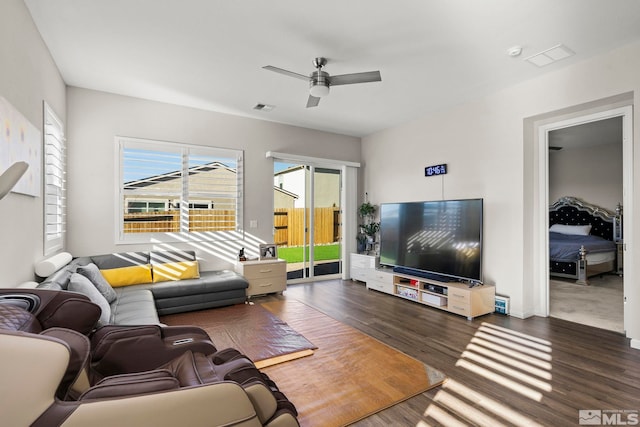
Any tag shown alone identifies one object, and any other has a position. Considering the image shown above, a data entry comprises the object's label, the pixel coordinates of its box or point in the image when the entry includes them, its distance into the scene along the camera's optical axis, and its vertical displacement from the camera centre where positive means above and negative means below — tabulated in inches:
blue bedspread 224.4 -23.9
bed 222.8 -19.8
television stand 147.0 -41.4
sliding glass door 223.8 -2.7
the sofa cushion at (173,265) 160.2 -26.8
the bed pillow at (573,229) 259.8 -12.9
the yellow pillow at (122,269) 149.5 -26.8
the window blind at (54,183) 117.9 +13.2
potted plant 231.1 -10.5
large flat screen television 155.3 -13.5
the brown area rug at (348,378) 79.0 -49.1
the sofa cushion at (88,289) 97.2 -24.1
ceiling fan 108.7 +48.7
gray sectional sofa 119.4 -33.9
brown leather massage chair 29.4 -20.0
